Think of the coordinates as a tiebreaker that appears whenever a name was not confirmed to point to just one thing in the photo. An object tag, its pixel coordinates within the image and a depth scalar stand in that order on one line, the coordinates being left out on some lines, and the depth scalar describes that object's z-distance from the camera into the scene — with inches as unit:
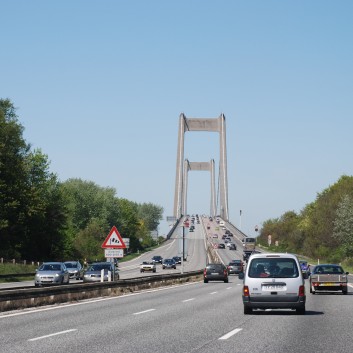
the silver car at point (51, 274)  1838.1
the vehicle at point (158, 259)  4596.0
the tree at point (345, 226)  4434.1
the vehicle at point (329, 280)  1493.6
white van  874.1
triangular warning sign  1392.7
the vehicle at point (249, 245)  5172.2
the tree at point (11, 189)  3506.4
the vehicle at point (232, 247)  5708.7
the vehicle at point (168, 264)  3892.7
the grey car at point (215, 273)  2295.8
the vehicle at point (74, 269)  2340.3
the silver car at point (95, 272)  1870.7
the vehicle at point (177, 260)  4499.0
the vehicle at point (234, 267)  3079.2
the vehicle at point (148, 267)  3444.9
